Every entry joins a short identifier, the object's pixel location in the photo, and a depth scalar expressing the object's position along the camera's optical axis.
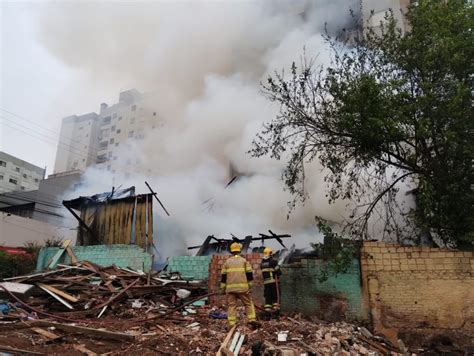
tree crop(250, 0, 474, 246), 6.88
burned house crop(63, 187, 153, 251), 13.85
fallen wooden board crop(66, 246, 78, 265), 12.98
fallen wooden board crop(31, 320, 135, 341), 5.19
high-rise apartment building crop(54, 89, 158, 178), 54.44
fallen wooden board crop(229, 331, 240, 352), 4.66
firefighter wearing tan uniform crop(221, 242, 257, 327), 5.75
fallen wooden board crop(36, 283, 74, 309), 7.59
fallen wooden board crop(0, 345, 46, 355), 4.51
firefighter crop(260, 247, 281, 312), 7.00
